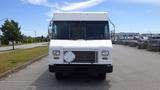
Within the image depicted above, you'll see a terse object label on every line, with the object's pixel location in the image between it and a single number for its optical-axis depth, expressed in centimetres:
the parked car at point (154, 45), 1418
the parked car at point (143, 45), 1681
